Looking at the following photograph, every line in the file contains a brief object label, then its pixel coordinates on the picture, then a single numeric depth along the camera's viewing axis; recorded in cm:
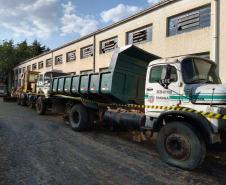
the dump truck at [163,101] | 407
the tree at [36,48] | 3985
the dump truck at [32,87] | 1154
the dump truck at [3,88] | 3187
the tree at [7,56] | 3702
